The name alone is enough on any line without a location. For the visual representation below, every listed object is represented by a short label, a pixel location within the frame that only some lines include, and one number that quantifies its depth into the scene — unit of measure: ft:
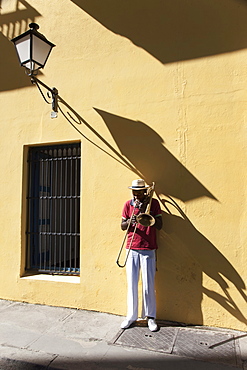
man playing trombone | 13.46
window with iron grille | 17.04
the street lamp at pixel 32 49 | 13.47
